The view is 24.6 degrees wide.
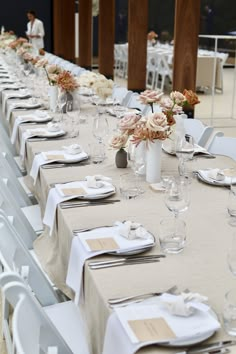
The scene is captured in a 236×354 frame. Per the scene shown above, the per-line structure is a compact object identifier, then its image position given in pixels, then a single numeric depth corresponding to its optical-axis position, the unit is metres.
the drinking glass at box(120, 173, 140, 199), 2.60
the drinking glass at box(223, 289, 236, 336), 1.48
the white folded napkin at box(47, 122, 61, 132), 3.98
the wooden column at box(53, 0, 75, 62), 14.55
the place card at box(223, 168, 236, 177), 2.84
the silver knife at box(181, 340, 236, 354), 1.40
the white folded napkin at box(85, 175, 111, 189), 2.65
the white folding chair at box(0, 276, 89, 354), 1.35
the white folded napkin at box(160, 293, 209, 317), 1.52
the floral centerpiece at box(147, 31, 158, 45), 15.05
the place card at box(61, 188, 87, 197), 2.58
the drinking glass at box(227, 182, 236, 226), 2.31
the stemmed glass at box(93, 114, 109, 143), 3.58
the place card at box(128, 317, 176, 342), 1.43
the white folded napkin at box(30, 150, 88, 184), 3.18
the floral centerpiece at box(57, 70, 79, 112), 4.61
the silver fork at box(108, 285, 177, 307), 1.63
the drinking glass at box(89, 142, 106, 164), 3.22
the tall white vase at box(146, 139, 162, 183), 2.77
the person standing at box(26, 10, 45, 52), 13.85
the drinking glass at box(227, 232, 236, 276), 1.77
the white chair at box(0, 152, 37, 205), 3.08
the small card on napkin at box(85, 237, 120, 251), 1.98
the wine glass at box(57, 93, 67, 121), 4.63
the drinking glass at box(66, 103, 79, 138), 3.96
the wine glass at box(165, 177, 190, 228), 2.24
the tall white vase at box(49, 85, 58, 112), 4.91
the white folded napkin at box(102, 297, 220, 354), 1.42
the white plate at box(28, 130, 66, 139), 3.84
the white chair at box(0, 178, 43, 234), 2.61
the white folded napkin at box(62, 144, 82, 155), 3.31
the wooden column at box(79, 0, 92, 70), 13.05
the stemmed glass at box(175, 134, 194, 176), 3.07
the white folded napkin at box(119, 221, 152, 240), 2.03
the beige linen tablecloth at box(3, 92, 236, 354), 1.73
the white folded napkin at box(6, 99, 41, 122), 5.12
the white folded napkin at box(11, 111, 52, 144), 4.40
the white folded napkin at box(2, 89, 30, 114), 5.84
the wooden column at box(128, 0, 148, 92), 7.49
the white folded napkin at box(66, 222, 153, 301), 1.96
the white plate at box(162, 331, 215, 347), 1.41
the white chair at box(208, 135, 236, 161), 3.62
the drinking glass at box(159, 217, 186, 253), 1.99
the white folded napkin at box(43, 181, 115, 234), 2.55
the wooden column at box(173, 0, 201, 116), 6.13
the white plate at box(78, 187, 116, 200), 2.53
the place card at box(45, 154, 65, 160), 3.22
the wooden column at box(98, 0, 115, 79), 10.88
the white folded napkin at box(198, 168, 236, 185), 2.77
